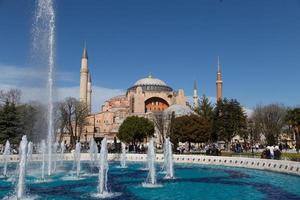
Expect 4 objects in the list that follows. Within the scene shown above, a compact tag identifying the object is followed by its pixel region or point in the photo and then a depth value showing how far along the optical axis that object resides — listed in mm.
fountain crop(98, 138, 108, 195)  9384
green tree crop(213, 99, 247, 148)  27762
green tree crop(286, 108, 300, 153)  24318
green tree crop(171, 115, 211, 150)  27124
